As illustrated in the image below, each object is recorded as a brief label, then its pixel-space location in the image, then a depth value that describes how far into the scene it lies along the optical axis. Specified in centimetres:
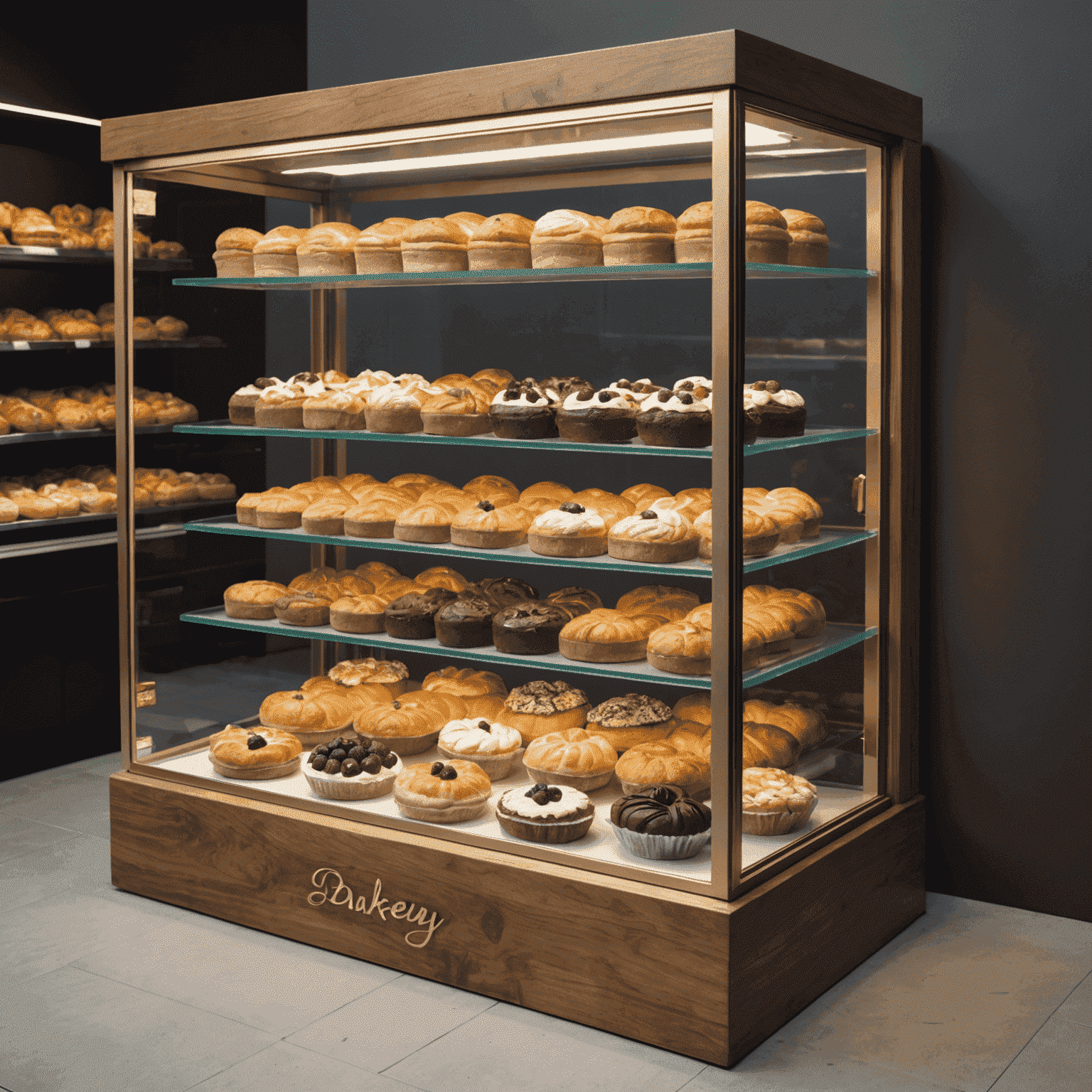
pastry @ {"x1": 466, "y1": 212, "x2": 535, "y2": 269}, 351
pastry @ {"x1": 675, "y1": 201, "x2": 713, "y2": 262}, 315
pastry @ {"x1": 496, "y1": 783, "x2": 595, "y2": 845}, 327
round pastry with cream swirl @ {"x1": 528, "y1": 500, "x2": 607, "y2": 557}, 347
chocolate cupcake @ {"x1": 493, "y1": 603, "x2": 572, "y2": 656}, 360
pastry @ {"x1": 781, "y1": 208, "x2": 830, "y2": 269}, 328
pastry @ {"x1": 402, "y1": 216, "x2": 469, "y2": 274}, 364
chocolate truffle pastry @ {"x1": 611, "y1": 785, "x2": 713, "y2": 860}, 311
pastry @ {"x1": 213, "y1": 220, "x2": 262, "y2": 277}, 399
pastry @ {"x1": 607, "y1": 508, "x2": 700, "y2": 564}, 331
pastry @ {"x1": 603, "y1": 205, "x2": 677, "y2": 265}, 327
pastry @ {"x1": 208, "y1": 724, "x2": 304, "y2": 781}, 382
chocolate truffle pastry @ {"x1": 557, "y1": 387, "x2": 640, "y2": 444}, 340
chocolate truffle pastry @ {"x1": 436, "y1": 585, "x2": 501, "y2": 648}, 371
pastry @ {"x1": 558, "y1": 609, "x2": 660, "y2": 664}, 344
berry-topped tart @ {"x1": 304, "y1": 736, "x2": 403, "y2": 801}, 363
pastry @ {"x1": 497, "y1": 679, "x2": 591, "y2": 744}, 390
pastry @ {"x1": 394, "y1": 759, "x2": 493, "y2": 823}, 343
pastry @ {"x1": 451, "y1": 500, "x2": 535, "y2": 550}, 364
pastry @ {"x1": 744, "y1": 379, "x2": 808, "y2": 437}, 314
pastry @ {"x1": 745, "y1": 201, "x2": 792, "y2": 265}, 307
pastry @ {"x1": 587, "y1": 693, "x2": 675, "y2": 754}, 378
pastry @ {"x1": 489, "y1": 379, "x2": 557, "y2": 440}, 353
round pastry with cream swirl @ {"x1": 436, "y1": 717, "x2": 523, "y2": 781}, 369
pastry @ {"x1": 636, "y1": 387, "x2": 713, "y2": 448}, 317
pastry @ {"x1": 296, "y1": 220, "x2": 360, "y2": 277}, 388
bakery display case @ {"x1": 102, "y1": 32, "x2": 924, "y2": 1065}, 303
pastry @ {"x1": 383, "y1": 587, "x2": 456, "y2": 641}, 387
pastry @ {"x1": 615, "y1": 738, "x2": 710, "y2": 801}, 338
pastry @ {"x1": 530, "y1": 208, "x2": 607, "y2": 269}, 339
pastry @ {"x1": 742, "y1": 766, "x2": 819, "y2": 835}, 324
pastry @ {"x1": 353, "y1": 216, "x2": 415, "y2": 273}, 379
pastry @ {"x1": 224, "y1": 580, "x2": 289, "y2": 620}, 414
